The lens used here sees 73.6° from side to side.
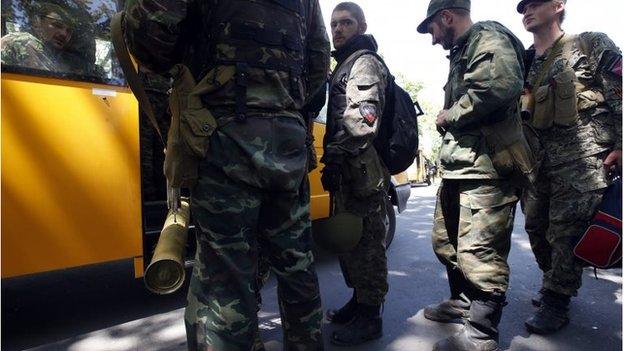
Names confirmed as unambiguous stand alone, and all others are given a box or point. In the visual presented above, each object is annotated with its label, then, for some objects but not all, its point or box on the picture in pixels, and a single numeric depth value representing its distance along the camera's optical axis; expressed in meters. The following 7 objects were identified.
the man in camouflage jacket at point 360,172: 2.25
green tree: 35.72
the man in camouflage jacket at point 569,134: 2.50
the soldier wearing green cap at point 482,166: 2.05
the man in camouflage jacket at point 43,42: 2.12
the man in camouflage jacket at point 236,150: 1.41
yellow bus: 2.10
